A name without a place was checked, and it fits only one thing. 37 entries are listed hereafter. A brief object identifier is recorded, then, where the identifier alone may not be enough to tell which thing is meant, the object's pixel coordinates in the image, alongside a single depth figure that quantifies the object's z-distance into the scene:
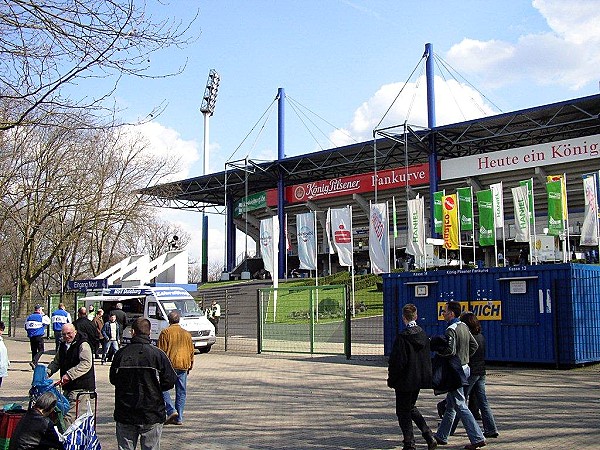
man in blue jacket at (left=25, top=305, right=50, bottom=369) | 19.22
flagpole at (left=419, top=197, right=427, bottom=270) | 36.22
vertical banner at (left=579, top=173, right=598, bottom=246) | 29.73
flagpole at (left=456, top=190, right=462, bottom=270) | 34.29
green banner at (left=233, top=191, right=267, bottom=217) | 62.28
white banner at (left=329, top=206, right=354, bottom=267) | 36.19
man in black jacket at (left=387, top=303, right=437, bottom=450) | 7.87
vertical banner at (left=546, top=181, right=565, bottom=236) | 31.20
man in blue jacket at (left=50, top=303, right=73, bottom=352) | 20.81
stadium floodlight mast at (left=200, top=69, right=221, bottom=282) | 80.72
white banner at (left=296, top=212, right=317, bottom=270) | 40.34
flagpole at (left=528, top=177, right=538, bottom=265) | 28.72
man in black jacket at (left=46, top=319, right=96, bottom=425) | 8.38
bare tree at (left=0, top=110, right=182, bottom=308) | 25.94
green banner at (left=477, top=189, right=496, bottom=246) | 33.53
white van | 22.12
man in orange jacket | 9.98
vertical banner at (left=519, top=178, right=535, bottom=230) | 31.97
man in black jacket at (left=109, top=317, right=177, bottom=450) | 6.30
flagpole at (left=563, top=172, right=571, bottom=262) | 29.88
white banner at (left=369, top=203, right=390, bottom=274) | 34.31
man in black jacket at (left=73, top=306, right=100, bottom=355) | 13.52
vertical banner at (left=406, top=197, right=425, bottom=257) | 36.31
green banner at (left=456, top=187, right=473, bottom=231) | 35.56
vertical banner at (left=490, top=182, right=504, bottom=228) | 32.91
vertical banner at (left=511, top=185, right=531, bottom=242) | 32.03
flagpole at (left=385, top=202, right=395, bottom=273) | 34.19
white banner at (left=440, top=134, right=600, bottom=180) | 39.97
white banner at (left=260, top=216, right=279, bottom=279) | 33.81
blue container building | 15.98
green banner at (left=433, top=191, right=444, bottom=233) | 36.28
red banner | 48.59
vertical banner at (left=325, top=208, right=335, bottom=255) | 38.59
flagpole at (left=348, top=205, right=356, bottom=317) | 26.83
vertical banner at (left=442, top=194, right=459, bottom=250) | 34.19
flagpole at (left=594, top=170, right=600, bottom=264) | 29.58
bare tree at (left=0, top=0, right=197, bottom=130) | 7.50
